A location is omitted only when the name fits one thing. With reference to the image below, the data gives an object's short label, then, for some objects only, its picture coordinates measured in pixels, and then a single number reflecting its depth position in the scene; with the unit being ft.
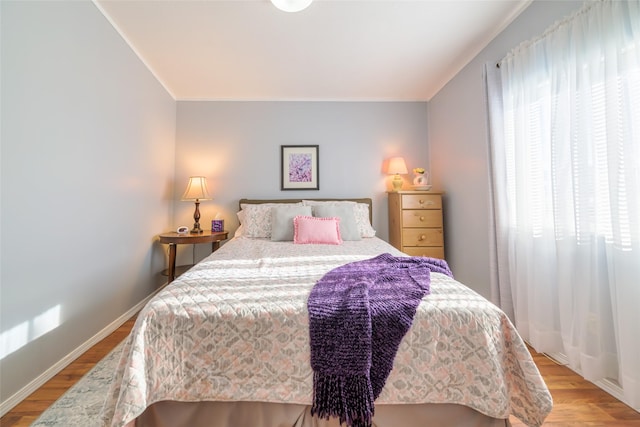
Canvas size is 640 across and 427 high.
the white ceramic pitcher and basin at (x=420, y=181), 10.00
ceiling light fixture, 5.52
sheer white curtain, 4.00
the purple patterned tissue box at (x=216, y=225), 9.94
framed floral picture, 10.72
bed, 3.00
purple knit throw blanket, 2.90
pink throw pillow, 7.69
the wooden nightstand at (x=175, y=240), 8.43
